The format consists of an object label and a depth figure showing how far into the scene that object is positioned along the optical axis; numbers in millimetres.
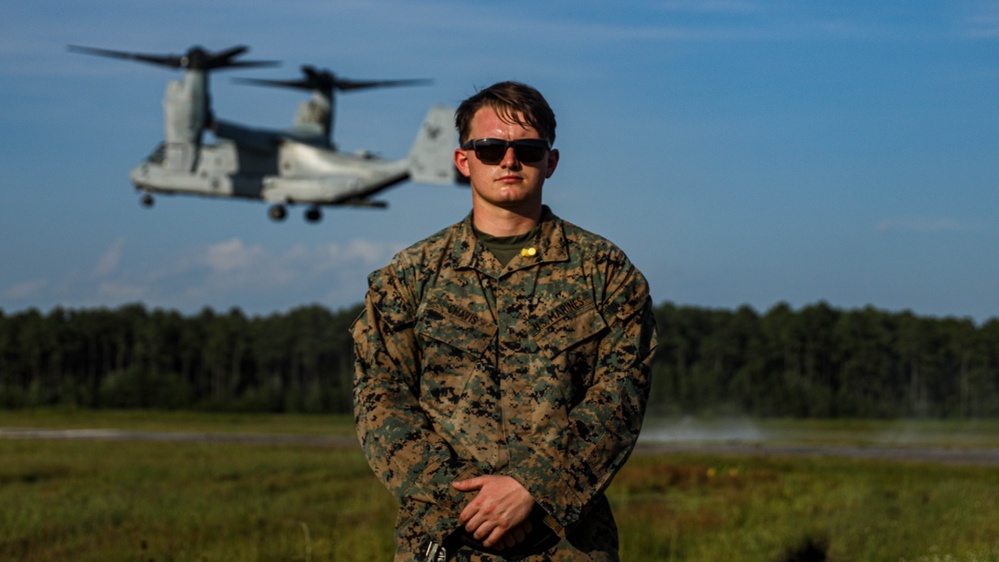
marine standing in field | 3799
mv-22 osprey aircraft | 47000
